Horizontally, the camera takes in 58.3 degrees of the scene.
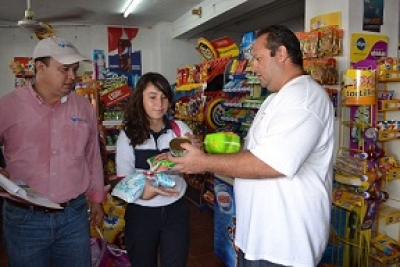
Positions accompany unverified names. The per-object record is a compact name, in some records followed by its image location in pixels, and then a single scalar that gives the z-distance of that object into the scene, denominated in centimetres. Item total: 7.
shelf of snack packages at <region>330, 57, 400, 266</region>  302
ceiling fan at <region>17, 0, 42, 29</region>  546
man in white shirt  143
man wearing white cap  192
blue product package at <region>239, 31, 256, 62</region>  447
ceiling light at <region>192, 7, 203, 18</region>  714
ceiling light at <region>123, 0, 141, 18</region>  693
